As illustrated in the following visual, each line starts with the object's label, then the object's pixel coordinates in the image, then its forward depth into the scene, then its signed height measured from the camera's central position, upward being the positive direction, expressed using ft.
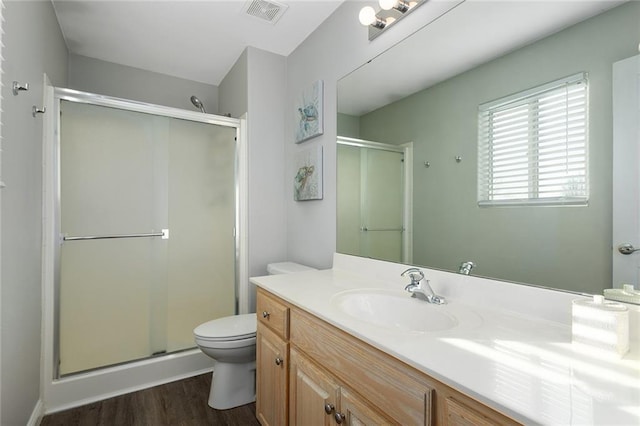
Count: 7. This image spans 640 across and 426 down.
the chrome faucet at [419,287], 4.00 -0.95
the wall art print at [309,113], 6.93 +2.24
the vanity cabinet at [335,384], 2.31 -1.60
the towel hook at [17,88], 4.33 +1.66
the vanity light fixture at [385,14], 4.87 +3.14
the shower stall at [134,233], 6.51 -0.48
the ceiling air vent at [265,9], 6.51 +4.19
